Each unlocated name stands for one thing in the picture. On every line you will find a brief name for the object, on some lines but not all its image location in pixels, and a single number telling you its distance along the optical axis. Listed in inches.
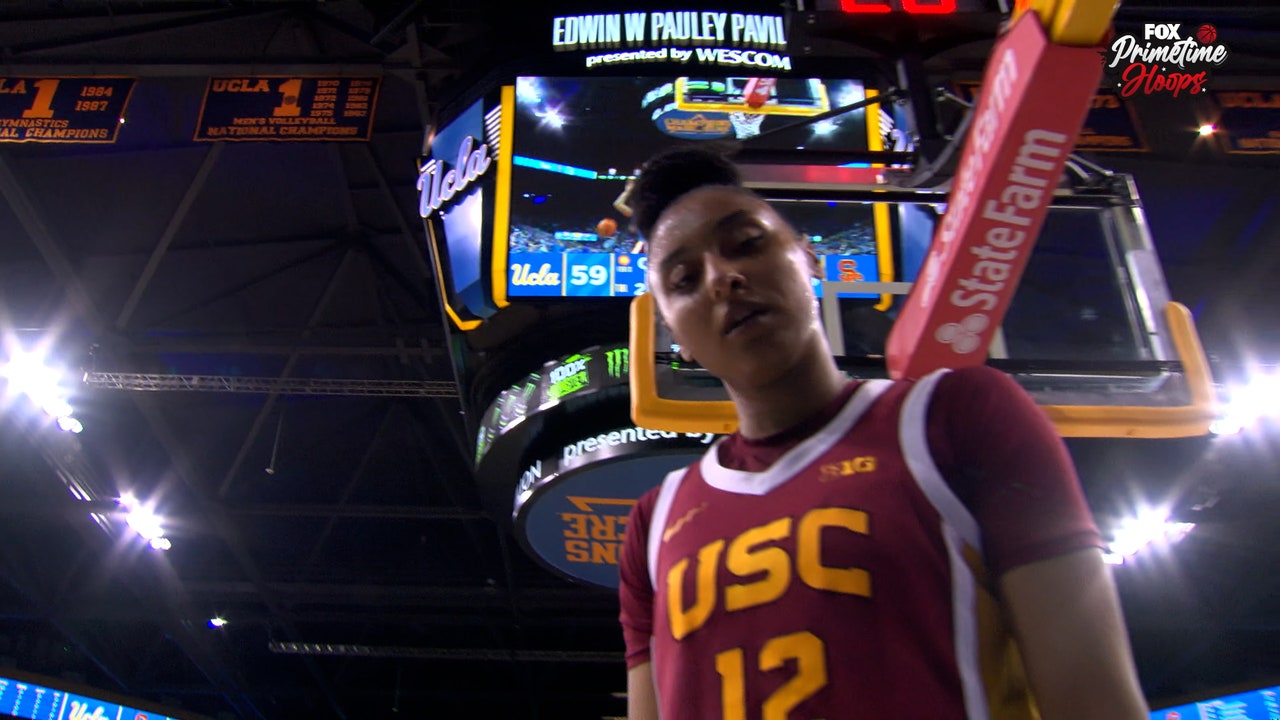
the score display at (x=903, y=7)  175.9
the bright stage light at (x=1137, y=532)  421.4
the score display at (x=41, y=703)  414.6
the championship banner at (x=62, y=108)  287.0
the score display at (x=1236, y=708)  364.5
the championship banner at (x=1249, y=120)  292.5
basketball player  45.7
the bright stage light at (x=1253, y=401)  366.6
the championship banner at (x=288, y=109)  293.4
